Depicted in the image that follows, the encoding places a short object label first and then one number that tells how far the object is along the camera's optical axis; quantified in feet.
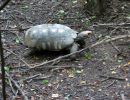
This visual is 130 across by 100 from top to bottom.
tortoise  17.65
